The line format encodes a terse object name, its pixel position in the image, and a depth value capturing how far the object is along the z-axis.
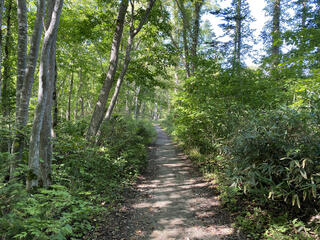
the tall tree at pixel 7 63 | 6.44
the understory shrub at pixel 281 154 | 3.04
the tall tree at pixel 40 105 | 3.46
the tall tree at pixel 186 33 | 10.77
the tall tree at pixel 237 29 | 8.60
